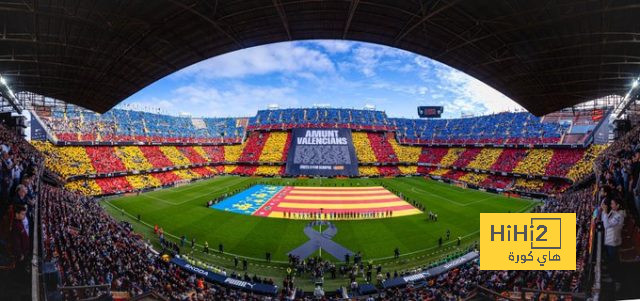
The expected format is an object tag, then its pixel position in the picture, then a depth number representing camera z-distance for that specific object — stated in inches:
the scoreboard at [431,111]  3046.3
